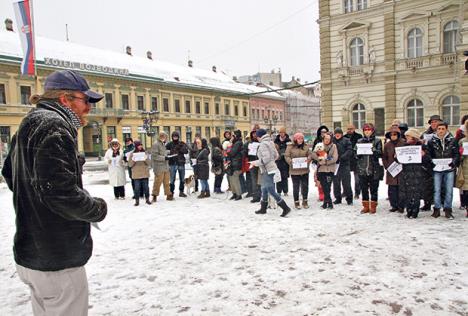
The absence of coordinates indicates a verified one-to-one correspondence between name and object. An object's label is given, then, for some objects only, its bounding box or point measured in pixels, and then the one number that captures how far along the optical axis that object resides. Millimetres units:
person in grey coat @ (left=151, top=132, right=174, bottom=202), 10328
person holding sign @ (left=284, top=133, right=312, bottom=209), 8734
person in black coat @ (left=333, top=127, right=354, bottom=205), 9039
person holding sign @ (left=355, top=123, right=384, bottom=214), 7898
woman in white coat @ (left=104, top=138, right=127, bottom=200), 10930
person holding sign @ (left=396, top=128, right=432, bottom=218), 7211
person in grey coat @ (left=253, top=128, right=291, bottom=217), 8144
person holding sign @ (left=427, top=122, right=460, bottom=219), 6922
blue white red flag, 13094
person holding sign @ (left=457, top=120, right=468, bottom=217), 7023
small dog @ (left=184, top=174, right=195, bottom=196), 11609
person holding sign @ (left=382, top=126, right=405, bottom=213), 7802
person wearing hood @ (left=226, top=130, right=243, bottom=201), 10406
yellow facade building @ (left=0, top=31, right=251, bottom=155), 34906
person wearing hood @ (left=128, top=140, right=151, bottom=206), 10180
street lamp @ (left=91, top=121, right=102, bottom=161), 41169
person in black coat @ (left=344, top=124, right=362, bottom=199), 9805
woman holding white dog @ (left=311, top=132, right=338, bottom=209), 8531
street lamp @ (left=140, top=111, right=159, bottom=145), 26062
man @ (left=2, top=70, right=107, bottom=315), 2131
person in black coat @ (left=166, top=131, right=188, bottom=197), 11195
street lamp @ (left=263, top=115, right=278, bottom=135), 61253
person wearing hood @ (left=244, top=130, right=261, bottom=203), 9961
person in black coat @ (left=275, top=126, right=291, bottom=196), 10453
